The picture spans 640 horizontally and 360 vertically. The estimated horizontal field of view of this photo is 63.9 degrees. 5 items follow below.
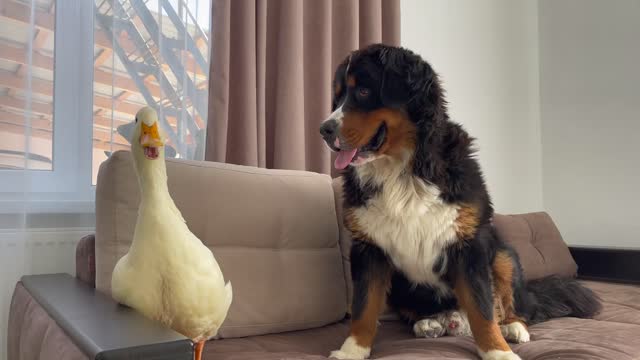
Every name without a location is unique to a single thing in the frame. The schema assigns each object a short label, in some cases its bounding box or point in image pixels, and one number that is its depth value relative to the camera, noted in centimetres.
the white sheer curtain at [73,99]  140
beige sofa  113
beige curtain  168
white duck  82
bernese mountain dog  121
